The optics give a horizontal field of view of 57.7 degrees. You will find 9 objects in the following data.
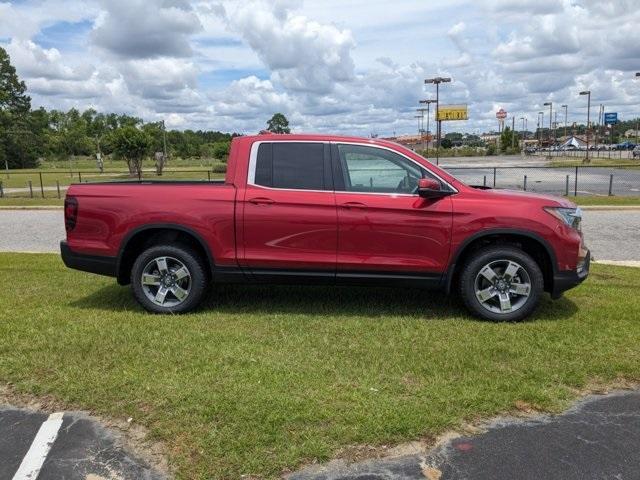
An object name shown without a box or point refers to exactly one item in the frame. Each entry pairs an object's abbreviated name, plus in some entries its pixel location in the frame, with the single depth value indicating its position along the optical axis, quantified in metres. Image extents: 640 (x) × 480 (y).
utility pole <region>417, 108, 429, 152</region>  73.34
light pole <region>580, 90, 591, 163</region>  54.56
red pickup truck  5.39
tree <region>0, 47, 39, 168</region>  79.50
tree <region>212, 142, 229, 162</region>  59.99
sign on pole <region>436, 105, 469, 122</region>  90.75
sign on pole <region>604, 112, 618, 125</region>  58.09
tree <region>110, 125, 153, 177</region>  41.47
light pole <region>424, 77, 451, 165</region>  40.72
